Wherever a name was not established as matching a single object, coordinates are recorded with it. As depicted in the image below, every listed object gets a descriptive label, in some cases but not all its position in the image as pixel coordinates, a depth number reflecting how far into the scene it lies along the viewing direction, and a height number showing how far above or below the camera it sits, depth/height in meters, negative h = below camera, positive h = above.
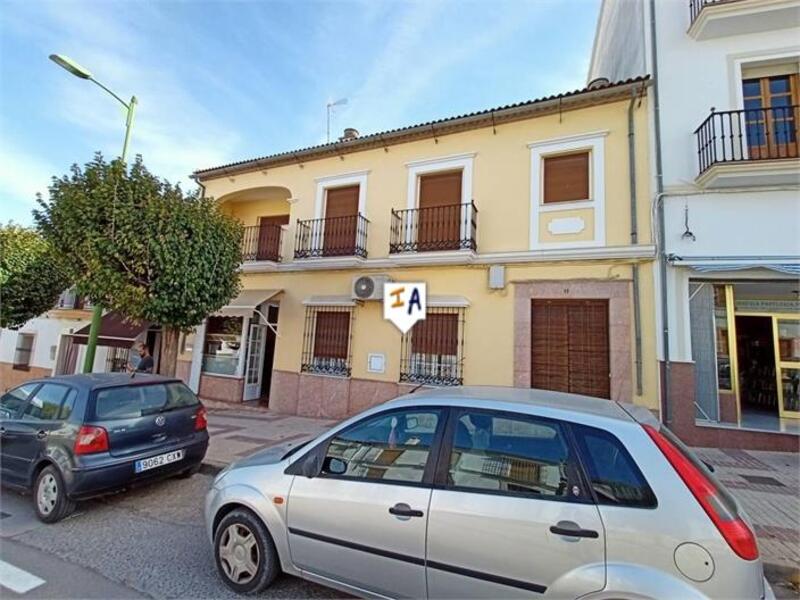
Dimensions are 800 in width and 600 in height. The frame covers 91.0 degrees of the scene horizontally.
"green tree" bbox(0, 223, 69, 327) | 11.80 +1.65
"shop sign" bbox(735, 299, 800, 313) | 7.30 +1.17
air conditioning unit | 9.38 +1.45
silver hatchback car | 2.02 -0.91
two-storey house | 7.71 +2.03
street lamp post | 7.78 +0.53
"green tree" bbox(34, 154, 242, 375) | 6.85 +1.69
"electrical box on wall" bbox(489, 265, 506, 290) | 8.38 +1.64
